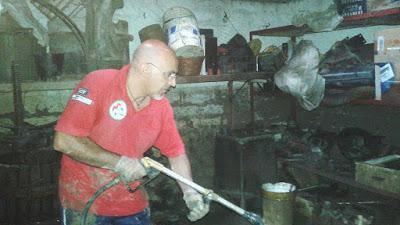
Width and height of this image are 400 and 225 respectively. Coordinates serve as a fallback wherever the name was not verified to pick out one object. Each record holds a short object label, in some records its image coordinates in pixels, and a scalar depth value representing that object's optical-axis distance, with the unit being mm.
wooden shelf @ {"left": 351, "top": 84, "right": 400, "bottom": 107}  3492
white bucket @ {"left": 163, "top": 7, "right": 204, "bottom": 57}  4117
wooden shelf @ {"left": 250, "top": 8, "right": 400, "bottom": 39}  3466
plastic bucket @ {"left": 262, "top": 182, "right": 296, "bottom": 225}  4102
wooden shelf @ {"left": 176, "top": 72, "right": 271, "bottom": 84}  4246
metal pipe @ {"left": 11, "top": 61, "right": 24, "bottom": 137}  4266
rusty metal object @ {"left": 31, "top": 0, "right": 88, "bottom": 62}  4340
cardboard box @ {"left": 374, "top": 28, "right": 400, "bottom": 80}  3396
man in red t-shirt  2223
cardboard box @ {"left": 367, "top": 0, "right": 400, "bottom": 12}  3324
